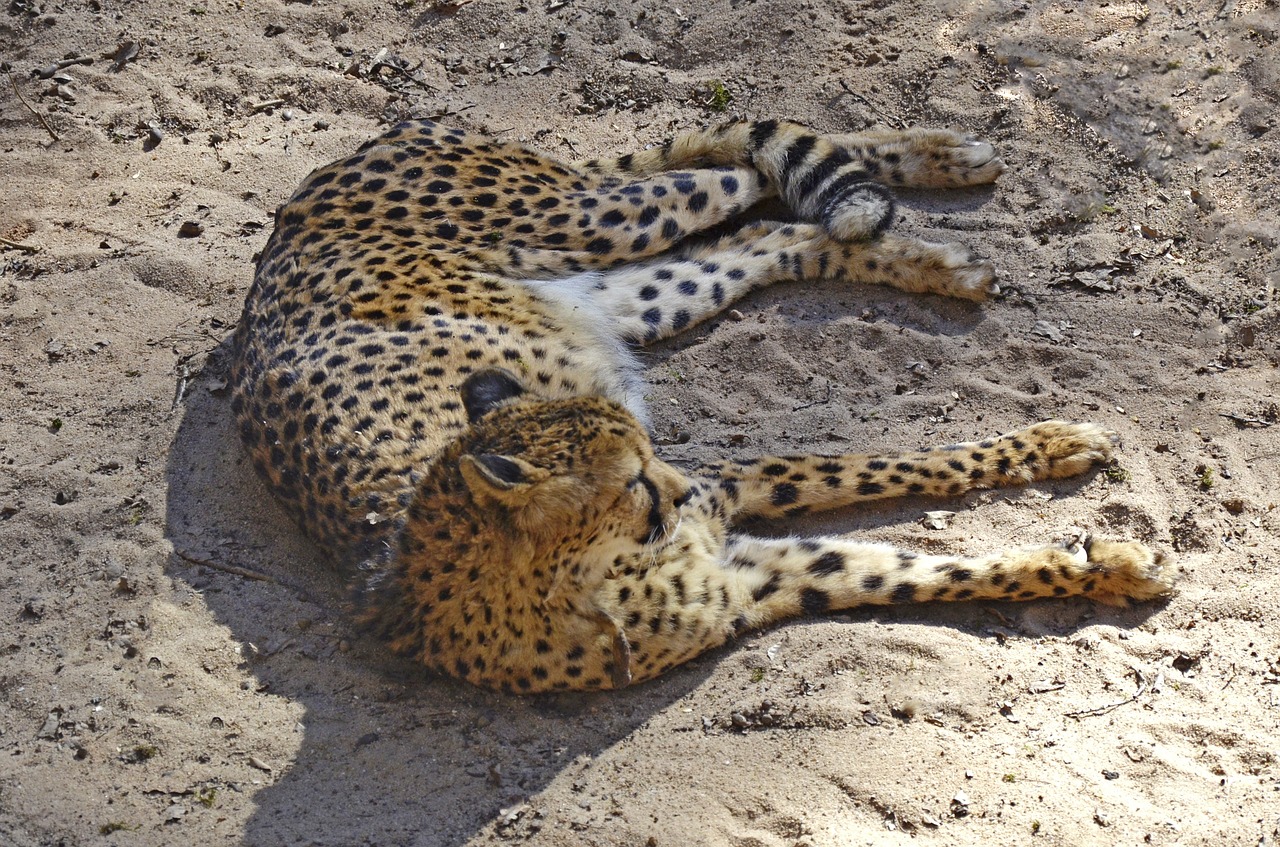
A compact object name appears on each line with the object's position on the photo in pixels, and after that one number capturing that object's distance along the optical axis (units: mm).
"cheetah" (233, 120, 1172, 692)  7340
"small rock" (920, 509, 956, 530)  8836
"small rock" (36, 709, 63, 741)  7652
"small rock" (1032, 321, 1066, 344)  9914
